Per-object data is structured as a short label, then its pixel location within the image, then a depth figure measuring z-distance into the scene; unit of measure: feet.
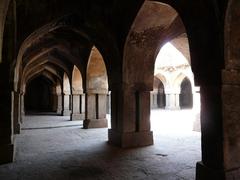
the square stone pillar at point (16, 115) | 25.35
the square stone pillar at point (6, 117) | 14.52
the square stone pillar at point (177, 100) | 71.41
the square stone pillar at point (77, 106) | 40.40
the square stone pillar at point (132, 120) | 18.49
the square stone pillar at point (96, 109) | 29.92
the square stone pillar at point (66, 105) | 50.24
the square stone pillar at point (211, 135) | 9.65
